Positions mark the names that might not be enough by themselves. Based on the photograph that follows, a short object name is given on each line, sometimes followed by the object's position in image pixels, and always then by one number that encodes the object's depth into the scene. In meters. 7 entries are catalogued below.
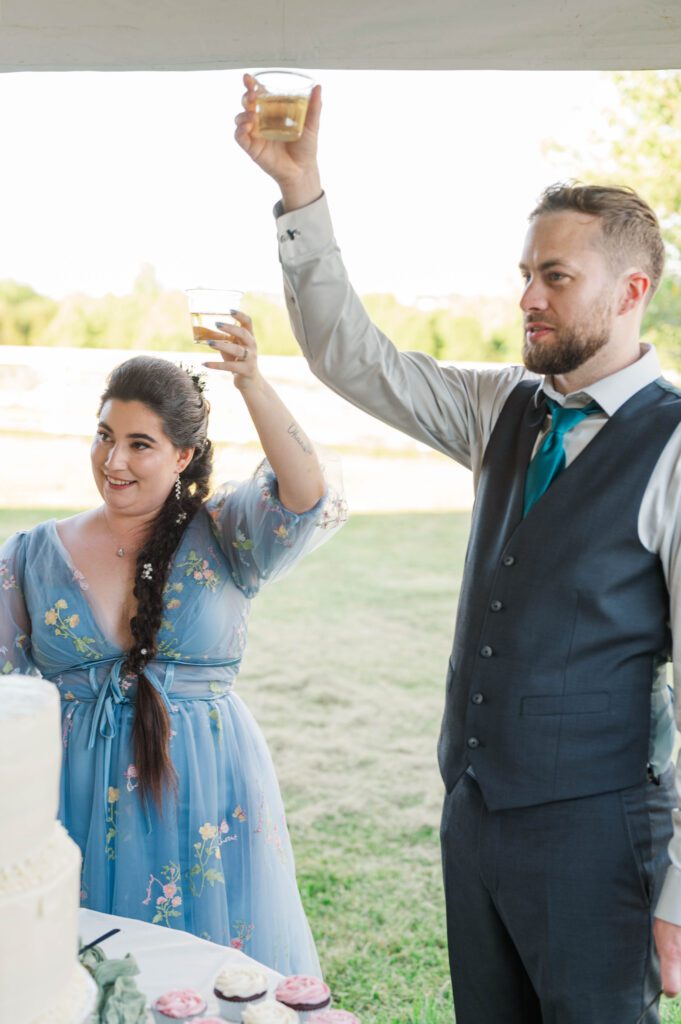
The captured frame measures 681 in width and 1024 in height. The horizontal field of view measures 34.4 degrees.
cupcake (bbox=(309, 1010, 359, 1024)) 1.47
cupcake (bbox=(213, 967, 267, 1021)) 1.50
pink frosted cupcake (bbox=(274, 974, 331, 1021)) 1.51
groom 1.76
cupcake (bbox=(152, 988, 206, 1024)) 1.47
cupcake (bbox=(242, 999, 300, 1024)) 1.44
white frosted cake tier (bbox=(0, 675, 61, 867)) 1.10
